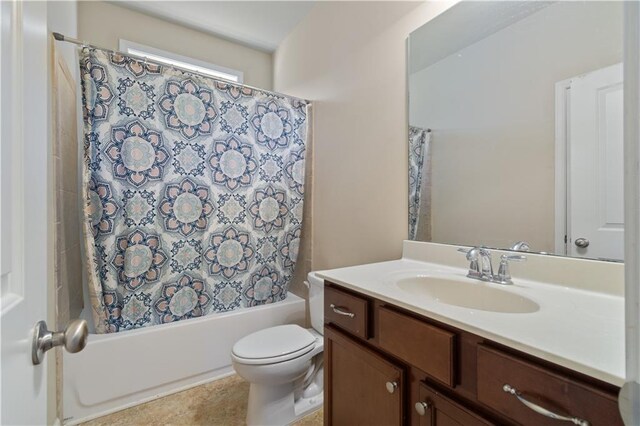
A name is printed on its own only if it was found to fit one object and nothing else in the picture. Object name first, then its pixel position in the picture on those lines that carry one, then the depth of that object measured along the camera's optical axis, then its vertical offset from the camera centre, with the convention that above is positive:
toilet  1.33 -0.77
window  2.21 +1.30
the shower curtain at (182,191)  1.53 +0.14
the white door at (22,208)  0.36 +0.01
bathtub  1.45 -0.84
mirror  0.87 +0.32
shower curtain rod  1.34 +0.86
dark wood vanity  0.51 -0.38
